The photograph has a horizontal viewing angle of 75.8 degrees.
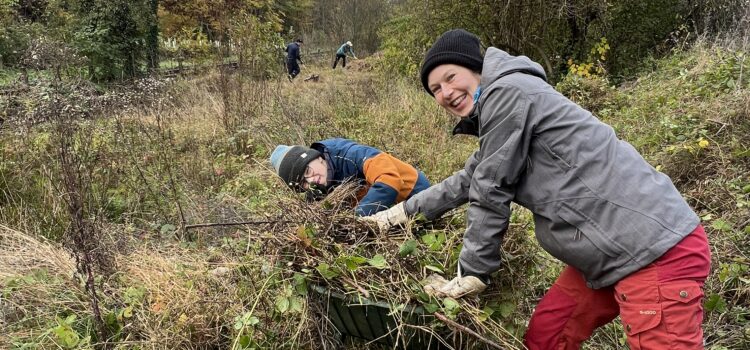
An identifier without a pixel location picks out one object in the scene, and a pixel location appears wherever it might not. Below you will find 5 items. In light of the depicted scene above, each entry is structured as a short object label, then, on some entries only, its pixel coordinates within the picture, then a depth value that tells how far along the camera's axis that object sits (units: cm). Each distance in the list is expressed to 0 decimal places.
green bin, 158
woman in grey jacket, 155
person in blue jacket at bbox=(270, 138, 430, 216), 229
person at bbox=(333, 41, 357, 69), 1672
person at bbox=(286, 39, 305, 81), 1307
